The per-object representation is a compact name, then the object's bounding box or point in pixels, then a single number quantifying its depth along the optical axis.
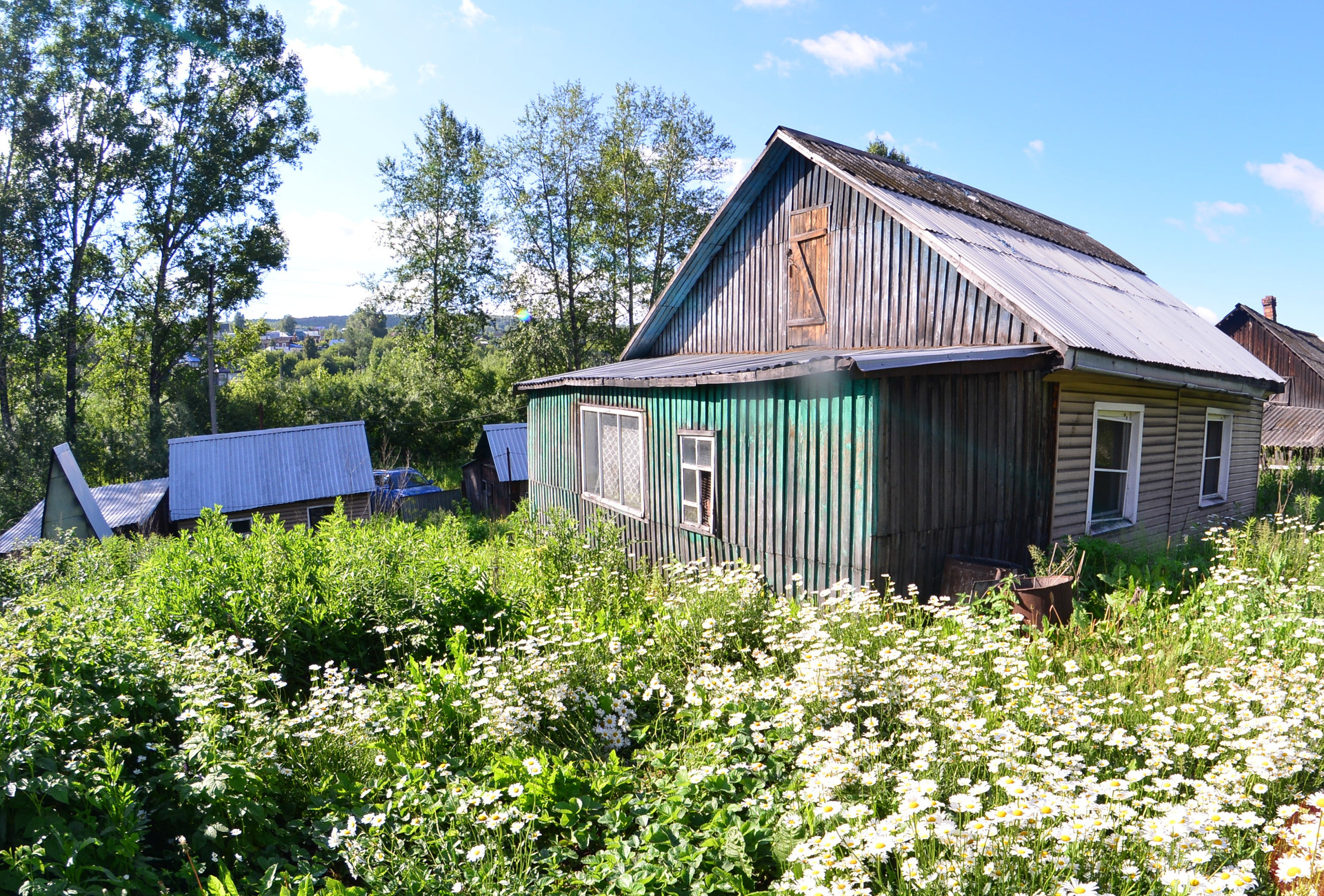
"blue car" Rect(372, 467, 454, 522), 20.23
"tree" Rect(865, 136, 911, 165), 33.38
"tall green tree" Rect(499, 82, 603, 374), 27.72
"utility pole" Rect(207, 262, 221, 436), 22.86
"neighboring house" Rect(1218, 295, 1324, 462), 22.17
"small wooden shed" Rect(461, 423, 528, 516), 21.28
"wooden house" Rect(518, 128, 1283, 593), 6.70
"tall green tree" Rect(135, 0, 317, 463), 22.98
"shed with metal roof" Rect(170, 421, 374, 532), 17.70
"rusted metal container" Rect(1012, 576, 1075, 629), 5.71
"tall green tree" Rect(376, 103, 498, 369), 27.83
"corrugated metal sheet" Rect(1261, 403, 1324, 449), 21.92
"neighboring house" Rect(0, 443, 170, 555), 13.49
